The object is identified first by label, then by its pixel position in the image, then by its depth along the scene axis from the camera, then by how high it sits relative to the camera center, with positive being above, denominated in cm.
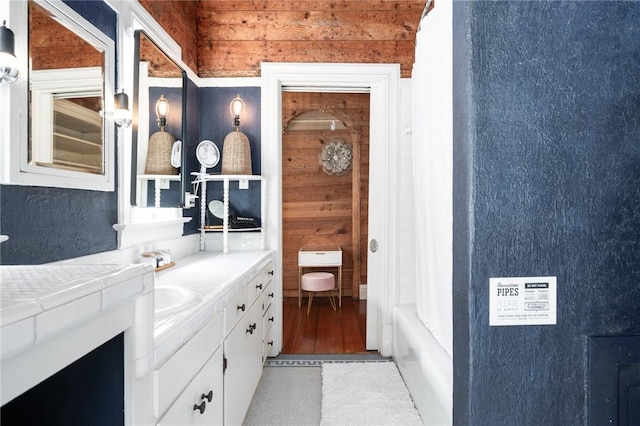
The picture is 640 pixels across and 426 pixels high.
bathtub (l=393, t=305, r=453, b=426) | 162 -84
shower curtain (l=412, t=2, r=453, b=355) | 167 +24
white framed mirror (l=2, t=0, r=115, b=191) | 109 +39
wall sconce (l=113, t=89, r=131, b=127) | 158 +47
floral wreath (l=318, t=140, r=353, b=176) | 462 +72
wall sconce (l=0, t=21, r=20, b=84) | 98 +44
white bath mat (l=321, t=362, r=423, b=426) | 201 -118
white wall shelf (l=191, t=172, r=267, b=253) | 263 +9
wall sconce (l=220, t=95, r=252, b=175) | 268 +44
